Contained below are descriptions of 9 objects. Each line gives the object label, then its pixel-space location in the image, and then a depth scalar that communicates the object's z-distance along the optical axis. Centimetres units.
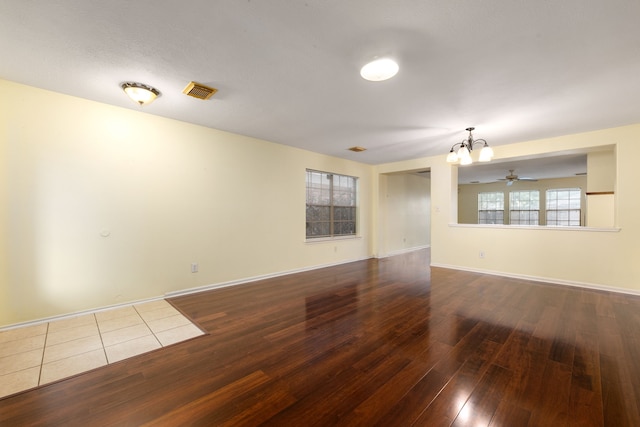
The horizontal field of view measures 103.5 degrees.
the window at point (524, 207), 934
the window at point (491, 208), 1006
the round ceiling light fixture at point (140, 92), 255
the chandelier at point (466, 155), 359
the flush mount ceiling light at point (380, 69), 211
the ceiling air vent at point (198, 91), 258
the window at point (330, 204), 551
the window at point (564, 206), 856
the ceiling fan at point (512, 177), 770
